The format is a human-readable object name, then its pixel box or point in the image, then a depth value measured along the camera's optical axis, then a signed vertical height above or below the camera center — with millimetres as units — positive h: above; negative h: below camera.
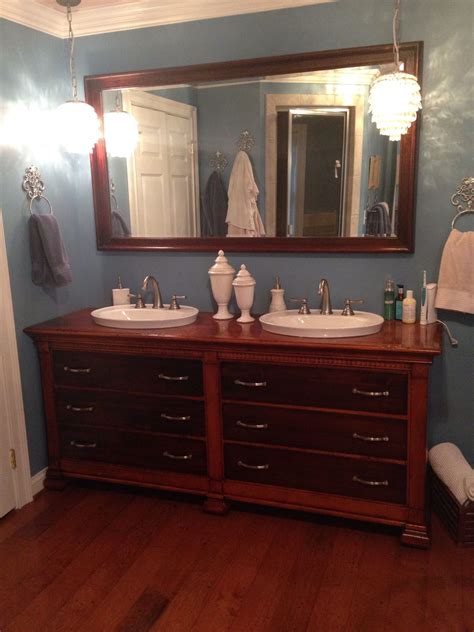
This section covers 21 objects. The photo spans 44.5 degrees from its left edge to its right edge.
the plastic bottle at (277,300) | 2701 -460
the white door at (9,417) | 2533 -936
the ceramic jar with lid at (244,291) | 2609 -405
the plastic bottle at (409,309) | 2490 -476
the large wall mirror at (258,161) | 2525 +177
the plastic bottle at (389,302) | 2570 -456
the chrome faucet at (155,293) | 2836 -438
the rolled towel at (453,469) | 2257 -1099
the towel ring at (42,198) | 2682 +22
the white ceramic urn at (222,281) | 2646 -362
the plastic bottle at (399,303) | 2557 -460
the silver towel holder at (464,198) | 2439 -10
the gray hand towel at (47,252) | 2635 -217
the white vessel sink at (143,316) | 2529 -520
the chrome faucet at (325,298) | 2592 -438
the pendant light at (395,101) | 2184 +363
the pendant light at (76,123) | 2598 +362
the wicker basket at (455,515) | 2246 -1253
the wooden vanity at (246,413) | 2232 -879
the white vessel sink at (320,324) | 2277 -518
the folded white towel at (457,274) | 2408 -323
